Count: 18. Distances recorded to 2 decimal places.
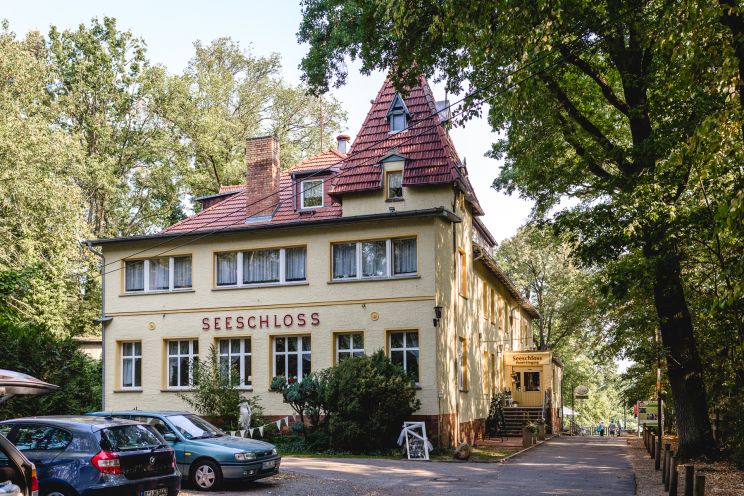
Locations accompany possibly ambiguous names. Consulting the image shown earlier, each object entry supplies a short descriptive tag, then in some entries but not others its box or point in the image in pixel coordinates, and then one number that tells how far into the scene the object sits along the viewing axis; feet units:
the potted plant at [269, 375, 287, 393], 83.30
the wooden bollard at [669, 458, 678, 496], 44.83
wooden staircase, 113.19
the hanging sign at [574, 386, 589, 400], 197.74
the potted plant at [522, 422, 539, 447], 94.53
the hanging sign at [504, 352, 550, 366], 125.29
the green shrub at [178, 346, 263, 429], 86.22
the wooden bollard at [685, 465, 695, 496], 38.78
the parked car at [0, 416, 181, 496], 36.70
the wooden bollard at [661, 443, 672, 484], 51.47
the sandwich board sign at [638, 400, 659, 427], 154.84
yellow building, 87.56
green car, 49.90
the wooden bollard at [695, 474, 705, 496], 36.19
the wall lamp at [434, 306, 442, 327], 84.21
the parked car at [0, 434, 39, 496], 29.27
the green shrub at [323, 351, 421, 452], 77.87
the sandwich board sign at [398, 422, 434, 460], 76.59
